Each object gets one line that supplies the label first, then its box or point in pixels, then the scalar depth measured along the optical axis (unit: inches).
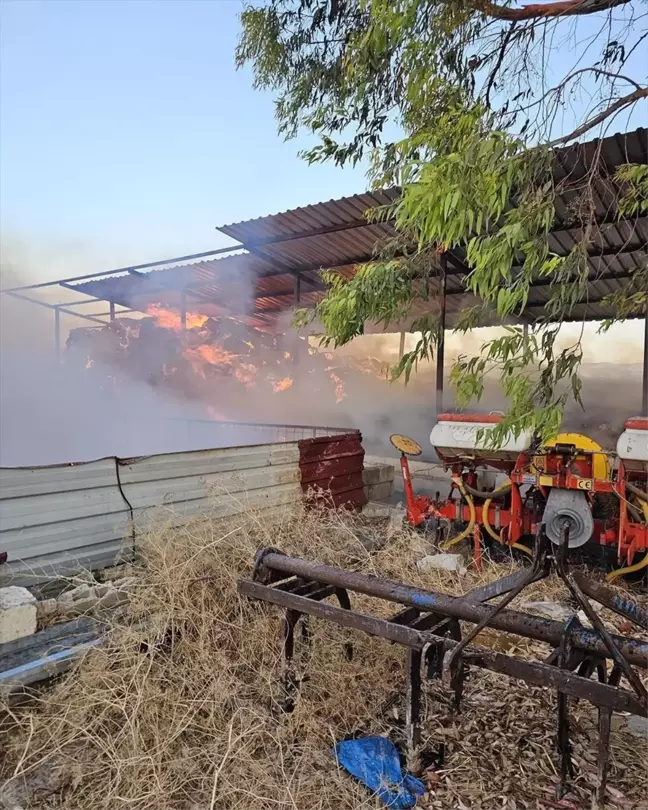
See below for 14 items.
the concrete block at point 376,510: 250.1
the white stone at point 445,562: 183.2
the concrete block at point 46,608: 122.9
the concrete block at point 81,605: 128.5
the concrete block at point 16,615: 113.3
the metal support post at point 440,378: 353.3
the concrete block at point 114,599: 130.5
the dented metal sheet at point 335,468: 225.5
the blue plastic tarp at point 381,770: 85.0
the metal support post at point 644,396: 329.1
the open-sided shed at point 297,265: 257.7
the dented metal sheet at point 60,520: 130.3
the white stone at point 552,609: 160.6
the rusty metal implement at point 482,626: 70.6
